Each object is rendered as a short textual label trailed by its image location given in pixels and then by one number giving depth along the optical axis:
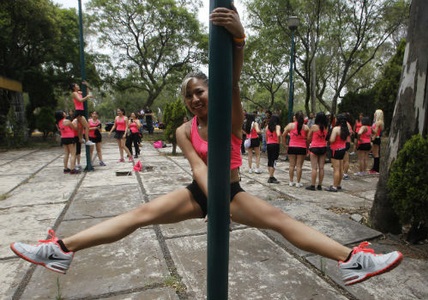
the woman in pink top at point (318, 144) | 6.52
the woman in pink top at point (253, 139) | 8.45
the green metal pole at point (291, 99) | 10.56
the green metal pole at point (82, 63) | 7.59
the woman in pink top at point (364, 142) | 8.30
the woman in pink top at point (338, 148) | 6.57
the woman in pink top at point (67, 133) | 7.75
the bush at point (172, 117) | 11.34
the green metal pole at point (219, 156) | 1.08
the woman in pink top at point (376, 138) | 8.53
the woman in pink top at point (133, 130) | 10.65
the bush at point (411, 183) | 3.34
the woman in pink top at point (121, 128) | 10.01
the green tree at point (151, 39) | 21.14
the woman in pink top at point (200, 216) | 1.73
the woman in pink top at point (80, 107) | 7.51
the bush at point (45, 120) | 18.09
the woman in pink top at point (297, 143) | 6.75
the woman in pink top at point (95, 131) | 9.08
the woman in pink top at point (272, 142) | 7.36
